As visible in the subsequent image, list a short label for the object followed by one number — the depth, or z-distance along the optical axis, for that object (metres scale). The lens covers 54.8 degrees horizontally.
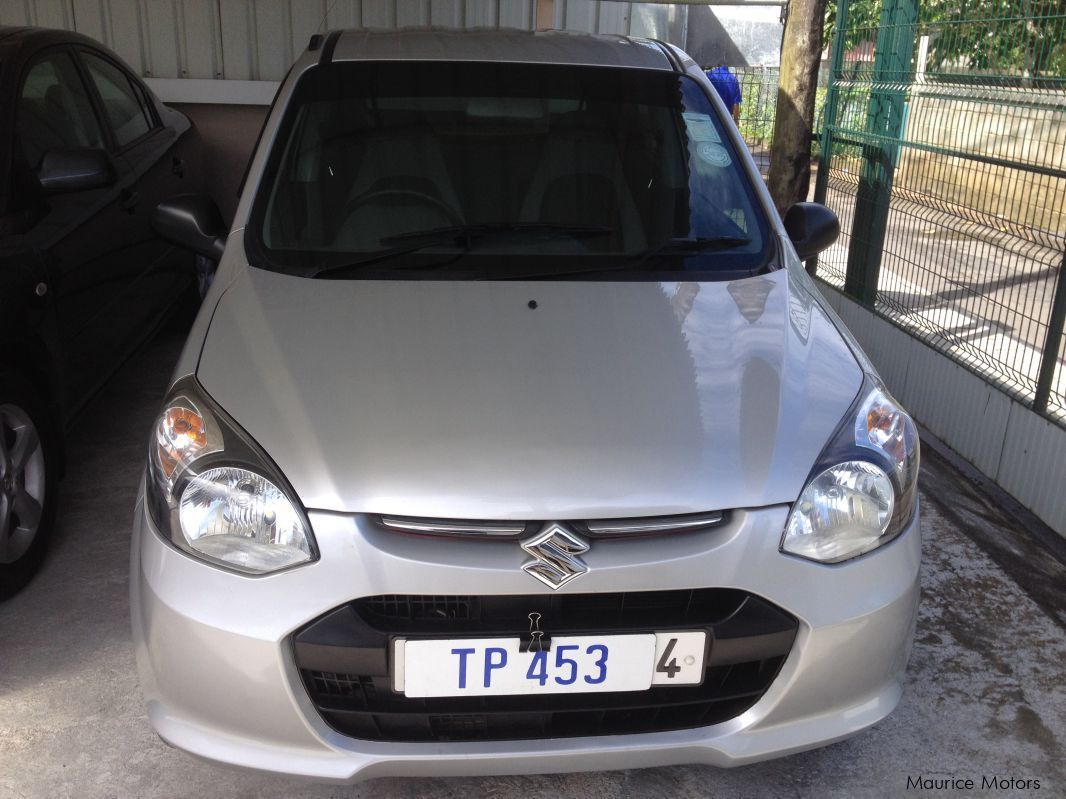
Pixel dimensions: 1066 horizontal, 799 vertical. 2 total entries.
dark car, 2.95
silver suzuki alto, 1.77
